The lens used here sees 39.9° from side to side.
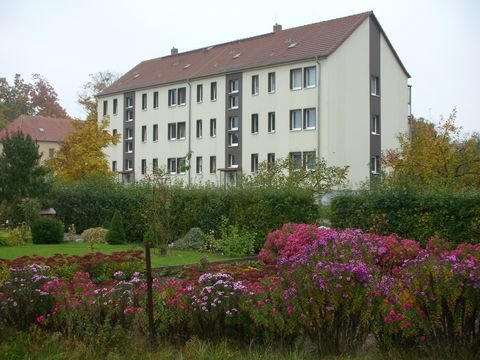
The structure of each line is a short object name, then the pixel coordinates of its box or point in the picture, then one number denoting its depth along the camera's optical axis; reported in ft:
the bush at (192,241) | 73.77
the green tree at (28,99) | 275.12
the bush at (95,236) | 81.92
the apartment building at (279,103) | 148.36
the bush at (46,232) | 80.48
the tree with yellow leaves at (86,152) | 142.41
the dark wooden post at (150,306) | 25.07
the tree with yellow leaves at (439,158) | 93.45
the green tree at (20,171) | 89.05
